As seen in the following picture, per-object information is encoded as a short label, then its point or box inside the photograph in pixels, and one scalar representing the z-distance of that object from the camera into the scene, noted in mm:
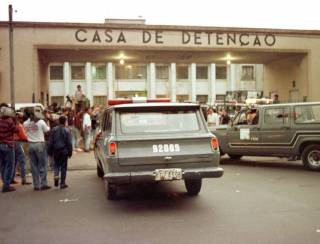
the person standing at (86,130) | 19083
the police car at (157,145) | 8250
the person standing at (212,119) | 24625
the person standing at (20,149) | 11250
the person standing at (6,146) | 10391
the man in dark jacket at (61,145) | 10609
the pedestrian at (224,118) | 22750
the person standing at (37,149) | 10633
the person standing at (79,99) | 22614
